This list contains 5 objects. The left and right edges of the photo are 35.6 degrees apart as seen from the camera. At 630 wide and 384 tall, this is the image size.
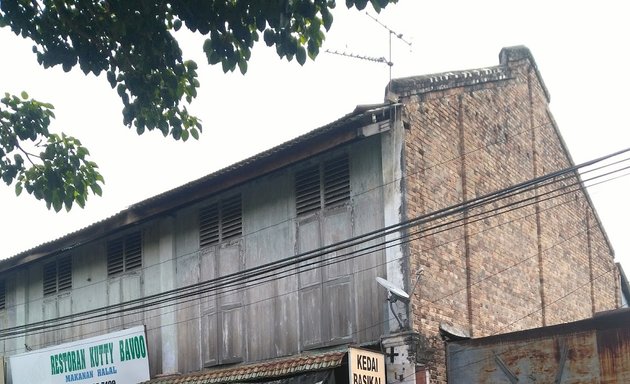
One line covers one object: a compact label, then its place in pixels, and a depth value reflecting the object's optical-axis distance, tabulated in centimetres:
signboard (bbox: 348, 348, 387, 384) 1226
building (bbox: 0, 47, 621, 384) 1345
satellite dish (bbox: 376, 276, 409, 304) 1277
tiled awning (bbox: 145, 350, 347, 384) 1300
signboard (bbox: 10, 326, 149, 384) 1727
